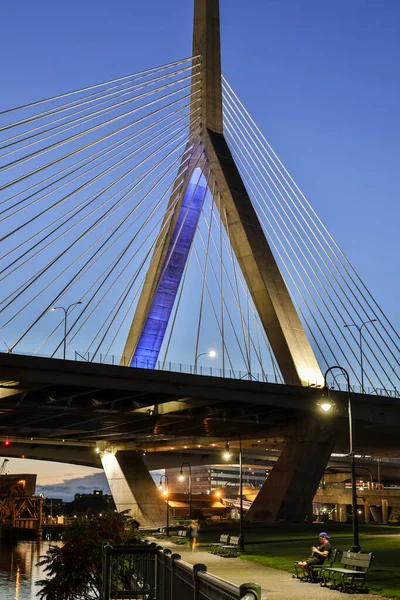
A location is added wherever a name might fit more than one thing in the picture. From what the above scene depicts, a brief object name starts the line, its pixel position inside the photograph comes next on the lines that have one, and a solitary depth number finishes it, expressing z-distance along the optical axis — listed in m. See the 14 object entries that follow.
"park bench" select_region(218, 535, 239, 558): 32.33
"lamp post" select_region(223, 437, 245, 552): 33.97
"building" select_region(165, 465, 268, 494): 193.00
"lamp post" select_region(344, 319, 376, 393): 65.04
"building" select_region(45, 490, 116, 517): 168.85
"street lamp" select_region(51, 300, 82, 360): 55.94
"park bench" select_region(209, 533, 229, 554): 34.41
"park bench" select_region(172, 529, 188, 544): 41.47
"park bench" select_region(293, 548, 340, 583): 22.27
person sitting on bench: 22.50
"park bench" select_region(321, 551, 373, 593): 19.72
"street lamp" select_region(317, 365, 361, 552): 25.61
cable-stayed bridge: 44.19
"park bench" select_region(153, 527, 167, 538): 48.88
